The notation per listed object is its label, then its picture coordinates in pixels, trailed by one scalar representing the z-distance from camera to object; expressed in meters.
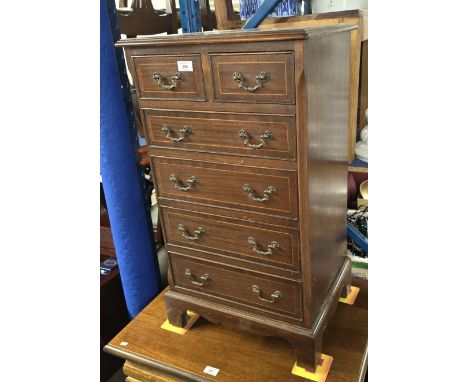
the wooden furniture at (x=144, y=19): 1.58
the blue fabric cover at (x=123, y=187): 1.29
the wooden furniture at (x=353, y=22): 1.35
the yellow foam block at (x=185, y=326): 1.34
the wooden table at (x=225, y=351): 1.16
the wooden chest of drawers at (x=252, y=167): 0.90
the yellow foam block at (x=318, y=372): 1.12
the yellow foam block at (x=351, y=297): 1.41
